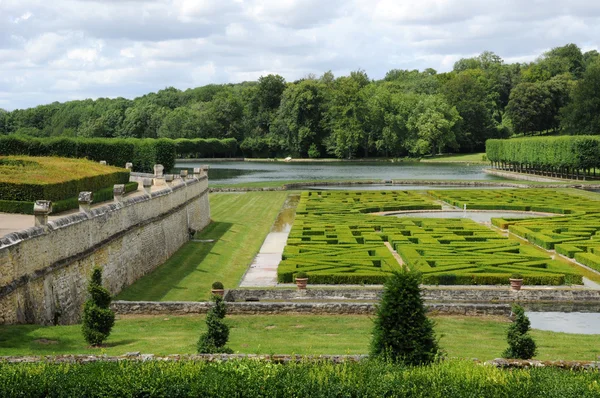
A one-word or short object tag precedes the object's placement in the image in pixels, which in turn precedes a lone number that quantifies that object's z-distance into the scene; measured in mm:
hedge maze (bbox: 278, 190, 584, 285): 24484
